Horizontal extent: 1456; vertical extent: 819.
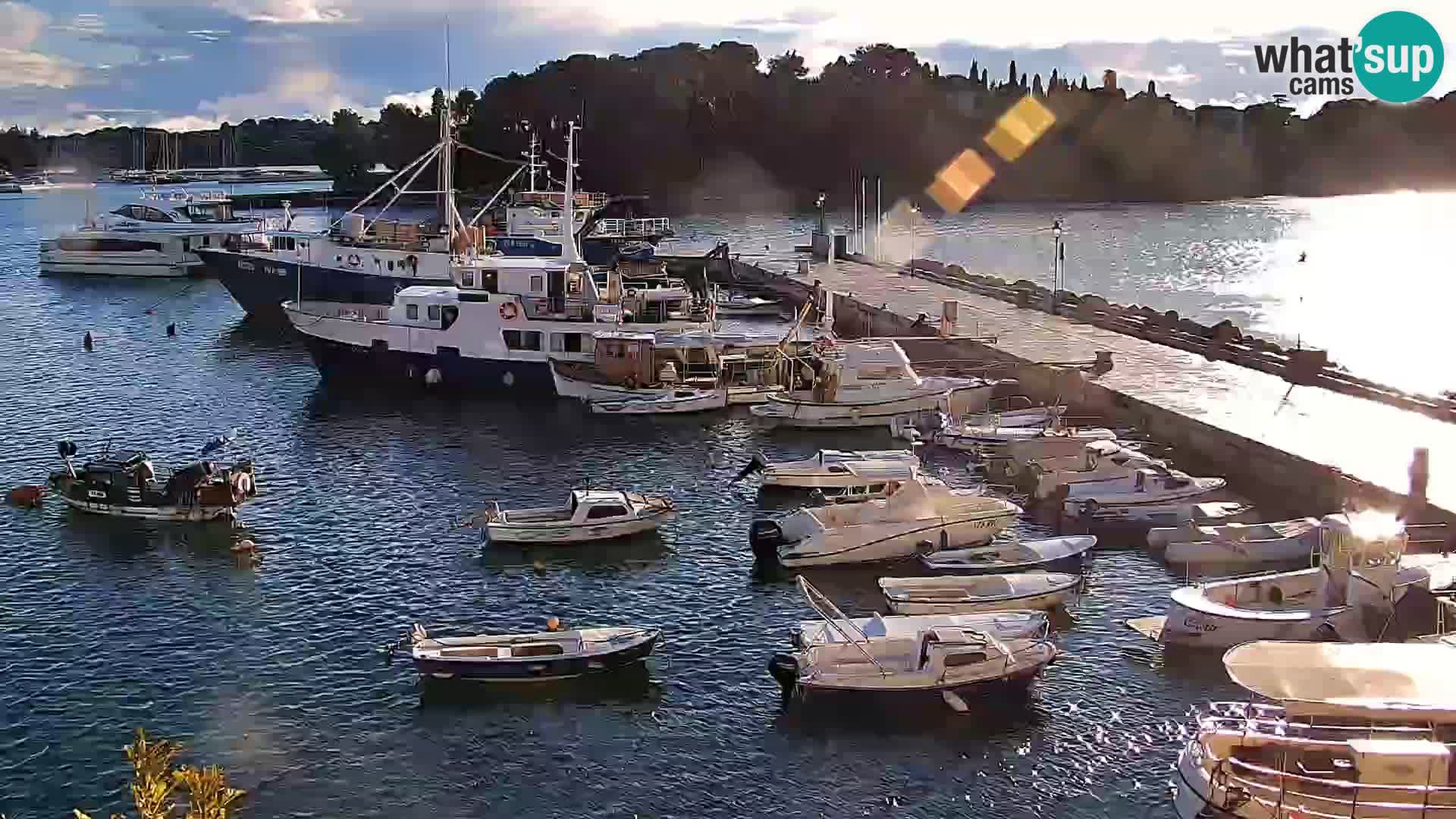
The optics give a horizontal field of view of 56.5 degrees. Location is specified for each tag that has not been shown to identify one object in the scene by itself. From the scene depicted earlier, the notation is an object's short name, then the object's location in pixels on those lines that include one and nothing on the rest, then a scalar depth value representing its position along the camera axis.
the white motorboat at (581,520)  33.62
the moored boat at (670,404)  48.84
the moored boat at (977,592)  28.12
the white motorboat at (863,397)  46.31
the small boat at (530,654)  25.23
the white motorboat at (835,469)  37.44
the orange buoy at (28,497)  37.41
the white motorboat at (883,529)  32.22
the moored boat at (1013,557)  31.08
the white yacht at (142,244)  97.00
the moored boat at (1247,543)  31.55
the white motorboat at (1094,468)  36.75
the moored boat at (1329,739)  17.97
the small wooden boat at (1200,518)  33.22
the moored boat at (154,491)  35.72
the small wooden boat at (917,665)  24.62
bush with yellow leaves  9.48
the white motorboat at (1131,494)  35.16
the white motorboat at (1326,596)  26.44
